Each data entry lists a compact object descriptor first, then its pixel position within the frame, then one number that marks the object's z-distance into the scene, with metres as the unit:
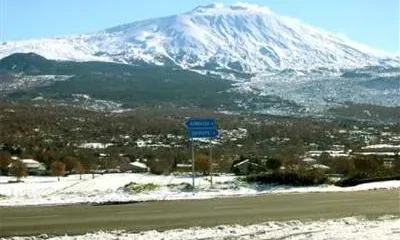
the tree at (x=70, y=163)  80.18
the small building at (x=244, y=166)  53.77
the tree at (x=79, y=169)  74.49
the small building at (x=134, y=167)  81.70
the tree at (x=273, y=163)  45.85
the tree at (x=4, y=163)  75.31
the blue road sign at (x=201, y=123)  28.73
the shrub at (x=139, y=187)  26.66
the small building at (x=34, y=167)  77.97
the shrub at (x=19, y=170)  67.25
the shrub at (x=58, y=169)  72.06
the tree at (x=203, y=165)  53.83
